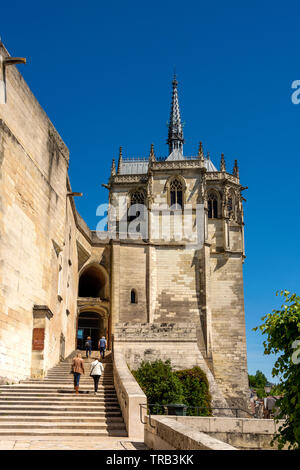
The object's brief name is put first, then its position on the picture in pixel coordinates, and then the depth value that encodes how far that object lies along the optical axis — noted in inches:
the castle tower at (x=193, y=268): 1204.5
